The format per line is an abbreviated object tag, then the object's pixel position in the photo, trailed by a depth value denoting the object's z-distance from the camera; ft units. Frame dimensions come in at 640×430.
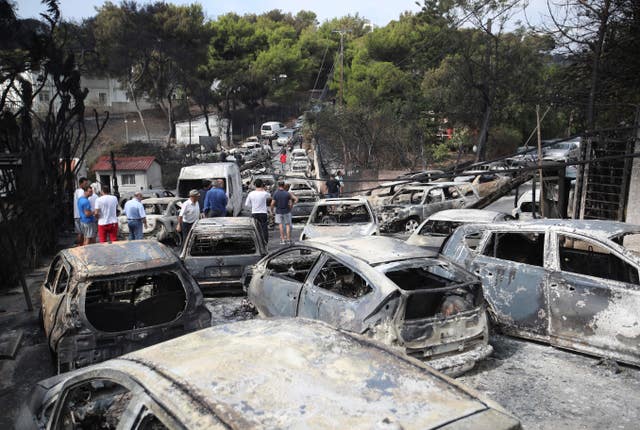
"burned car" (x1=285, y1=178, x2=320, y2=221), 67.05
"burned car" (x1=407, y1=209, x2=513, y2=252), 36.81
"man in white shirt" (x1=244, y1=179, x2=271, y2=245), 43.29
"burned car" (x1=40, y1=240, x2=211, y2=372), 18.76
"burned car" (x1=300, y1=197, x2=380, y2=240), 39.93
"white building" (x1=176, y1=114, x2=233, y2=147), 192.65
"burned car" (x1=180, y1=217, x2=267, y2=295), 30.07
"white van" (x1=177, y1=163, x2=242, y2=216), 63.41
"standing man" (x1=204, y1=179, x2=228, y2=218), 43.98
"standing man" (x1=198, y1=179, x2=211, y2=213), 49.84
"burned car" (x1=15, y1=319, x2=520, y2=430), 7.88
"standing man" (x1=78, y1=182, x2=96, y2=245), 40.65
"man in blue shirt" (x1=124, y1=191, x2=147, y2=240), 41.34
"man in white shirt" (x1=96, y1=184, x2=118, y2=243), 39.47
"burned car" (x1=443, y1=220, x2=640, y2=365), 19.45
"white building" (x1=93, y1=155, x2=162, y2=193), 121.49
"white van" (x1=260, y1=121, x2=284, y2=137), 185.16
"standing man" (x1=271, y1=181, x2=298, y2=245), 44.83
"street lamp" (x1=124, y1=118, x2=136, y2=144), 184.24
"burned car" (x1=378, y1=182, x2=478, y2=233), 56.39
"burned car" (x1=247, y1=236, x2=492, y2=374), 17.90
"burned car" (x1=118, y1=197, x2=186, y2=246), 52.54
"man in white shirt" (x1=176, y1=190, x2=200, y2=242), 40.70
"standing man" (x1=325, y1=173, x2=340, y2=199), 67.87
